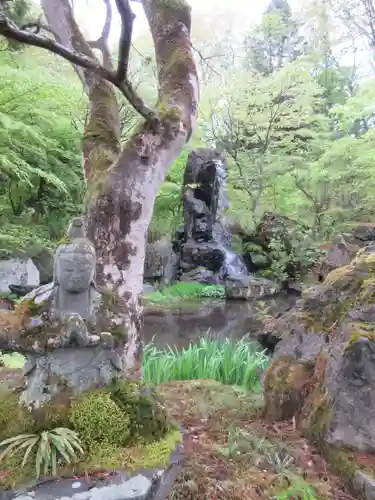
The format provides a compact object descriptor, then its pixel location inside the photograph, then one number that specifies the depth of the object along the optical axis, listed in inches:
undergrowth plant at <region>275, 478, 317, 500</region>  84.4
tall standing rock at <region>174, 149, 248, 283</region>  553.3
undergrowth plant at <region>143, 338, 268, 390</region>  167.8
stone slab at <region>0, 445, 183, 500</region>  67.2
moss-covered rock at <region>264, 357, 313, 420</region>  119.0
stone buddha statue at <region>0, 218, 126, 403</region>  81.2
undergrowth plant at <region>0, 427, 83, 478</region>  71.6
